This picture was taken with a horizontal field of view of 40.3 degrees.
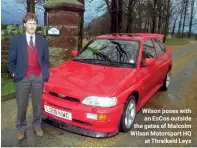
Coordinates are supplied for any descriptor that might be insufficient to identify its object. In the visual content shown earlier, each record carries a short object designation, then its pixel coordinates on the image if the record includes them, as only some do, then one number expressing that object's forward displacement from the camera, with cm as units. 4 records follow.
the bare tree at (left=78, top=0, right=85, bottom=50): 1032
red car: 409
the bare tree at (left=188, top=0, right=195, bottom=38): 5208
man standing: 388
